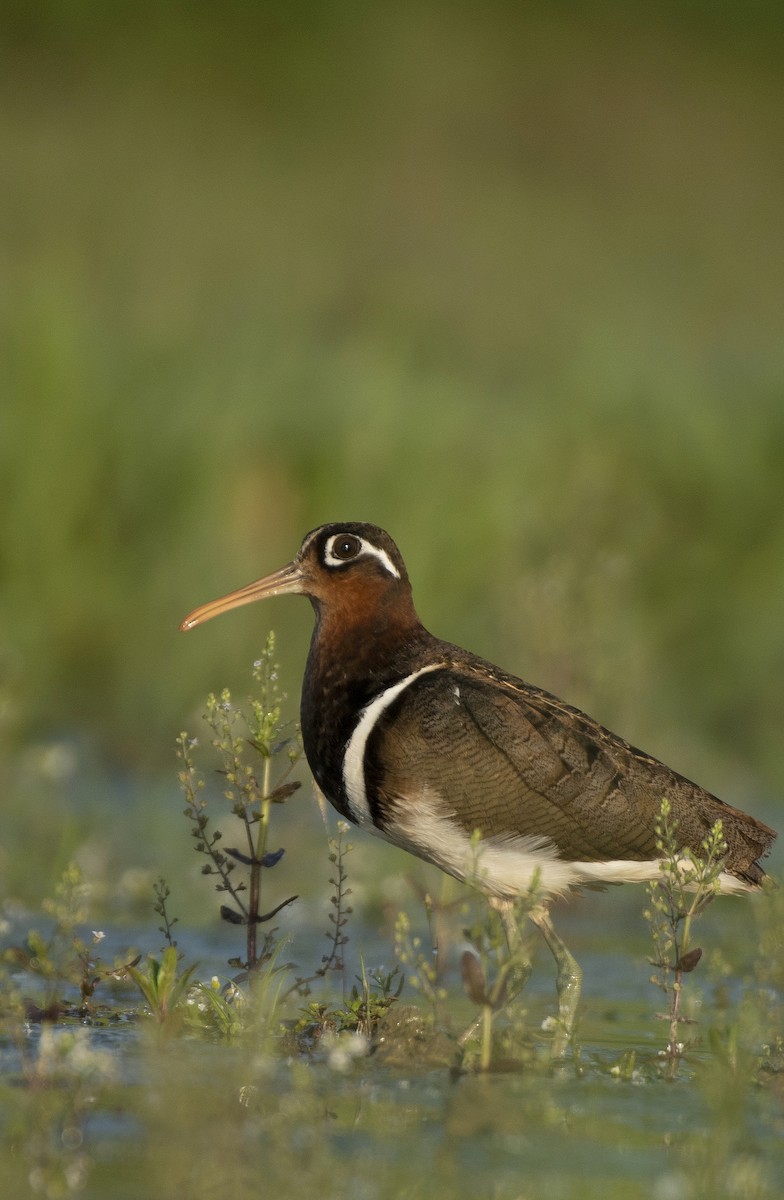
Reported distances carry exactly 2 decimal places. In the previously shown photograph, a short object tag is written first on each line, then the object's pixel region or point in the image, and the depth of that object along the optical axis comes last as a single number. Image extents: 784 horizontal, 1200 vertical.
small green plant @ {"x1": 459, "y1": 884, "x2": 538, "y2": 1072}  10.91
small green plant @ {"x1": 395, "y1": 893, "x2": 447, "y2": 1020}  11.06
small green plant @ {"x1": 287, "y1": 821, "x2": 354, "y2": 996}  12.20
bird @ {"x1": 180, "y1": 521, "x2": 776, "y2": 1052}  12.76
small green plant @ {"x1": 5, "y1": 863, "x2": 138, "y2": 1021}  10.89
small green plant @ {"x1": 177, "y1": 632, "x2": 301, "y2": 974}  12.20
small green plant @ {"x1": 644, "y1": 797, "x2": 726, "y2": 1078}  11.92
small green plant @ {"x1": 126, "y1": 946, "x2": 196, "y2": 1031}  11.64
